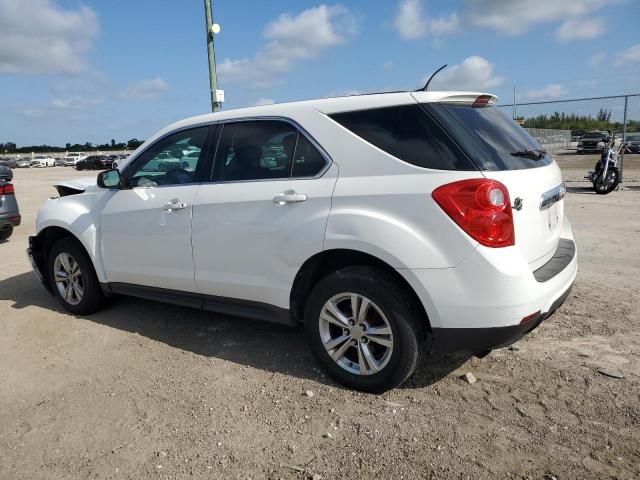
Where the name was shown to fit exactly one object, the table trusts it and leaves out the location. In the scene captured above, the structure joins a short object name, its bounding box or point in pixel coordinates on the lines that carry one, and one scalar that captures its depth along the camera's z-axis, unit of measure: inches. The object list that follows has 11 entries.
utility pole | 498.9
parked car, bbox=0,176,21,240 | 321.4
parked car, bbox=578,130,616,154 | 1035.3
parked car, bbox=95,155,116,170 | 1949.1
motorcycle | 467.8
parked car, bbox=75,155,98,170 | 2053.4
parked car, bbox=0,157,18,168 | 2403.5
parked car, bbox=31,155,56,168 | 2605.8
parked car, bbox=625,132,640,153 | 784.3
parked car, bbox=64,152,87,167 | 2582.7
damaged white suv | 112.1
